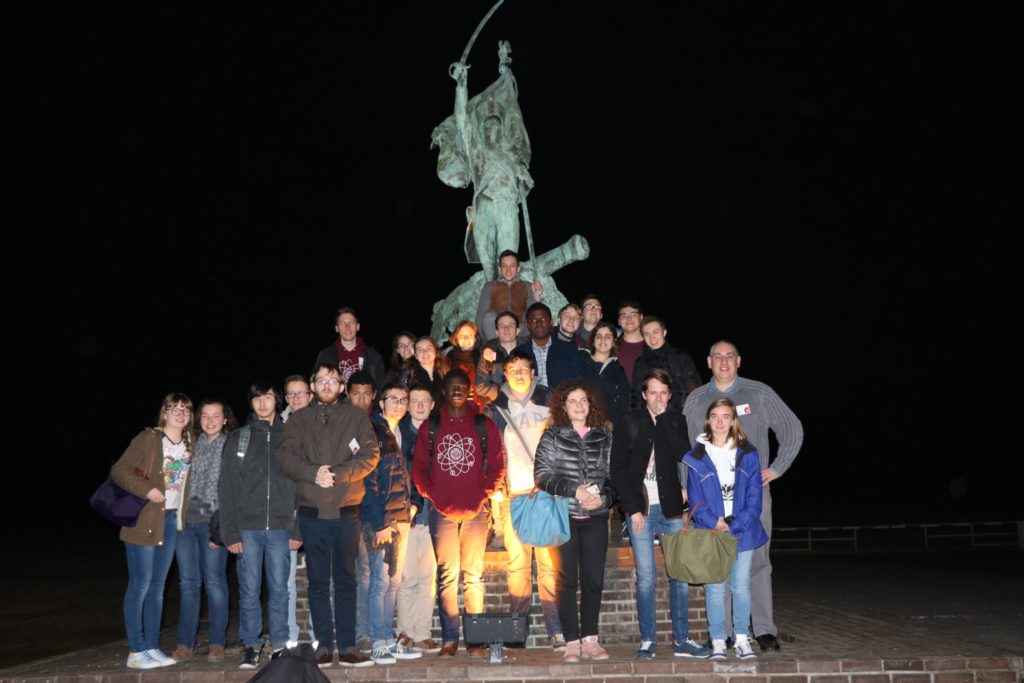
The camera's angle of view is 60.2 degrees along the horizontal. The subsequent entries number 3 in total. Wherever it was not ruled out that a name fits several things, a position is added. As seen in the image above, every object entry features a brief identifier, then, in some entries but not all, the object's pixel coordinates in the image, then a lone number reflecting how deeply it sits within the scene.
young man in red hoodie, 5.75
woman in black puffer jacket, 5.59
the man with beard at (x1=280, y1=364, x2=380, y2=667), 5.57
